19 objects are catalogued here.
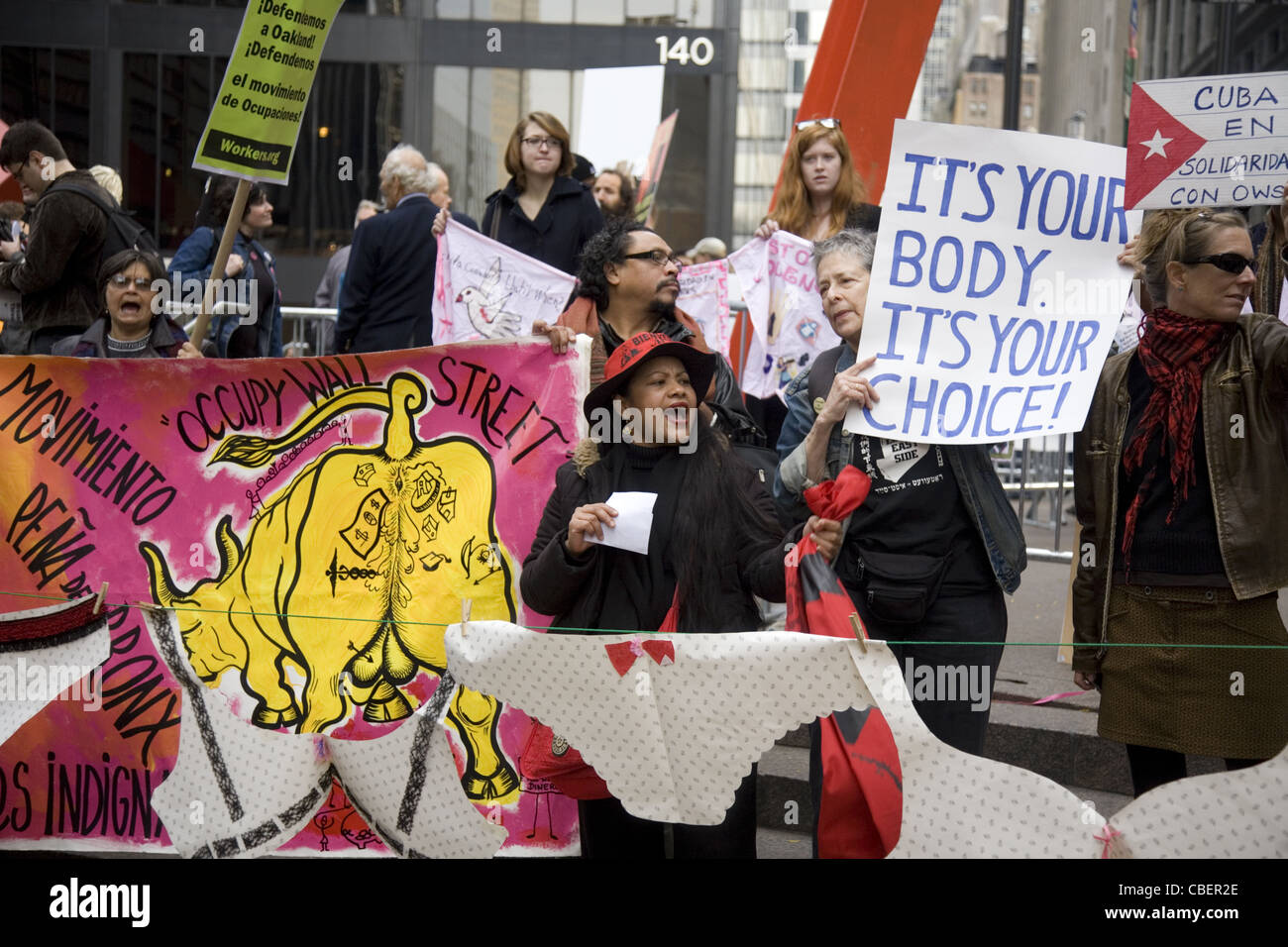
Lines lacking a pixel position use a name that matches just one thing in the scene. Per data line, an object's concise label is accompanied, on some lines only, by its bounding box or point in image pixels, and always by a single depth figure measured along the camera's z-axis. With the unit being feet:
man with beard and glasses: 16.76
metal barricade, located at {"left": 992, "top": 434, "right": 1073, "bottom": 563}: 29.32
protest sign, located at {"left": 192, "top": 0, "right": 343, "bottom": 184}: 17.81
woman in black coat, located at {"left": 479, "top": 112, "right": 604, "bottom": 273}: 23.07
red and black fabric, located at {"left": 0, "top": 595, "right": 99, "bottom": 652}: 12.97
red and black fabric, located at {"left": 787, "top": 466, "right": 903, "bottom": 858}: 10.94
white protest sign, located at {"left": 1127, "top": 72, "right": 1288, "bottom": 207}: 13.15
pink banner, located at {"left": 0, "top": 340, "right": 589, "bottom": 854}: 15.23
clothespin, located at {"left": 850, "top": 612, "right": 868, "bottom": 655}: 10.52
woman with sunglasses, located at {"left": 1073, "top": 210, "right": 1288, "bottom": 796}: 12.30
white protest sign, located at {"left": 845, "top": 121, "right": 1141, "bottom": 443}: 13.08
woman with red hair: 20.36
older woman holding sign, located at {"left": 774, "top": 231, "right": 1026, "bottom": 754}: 12.56
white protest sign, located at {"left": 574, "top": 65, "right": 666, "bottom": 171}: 26.45
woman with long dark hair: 12.29
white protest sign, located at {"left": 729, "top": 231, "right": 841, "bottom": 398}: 22.47
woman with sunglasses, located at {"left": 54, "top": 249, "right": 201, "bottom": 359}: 18.70
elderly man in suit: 24.35
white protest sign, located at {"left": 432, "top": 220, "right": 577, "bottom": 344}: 23.29
